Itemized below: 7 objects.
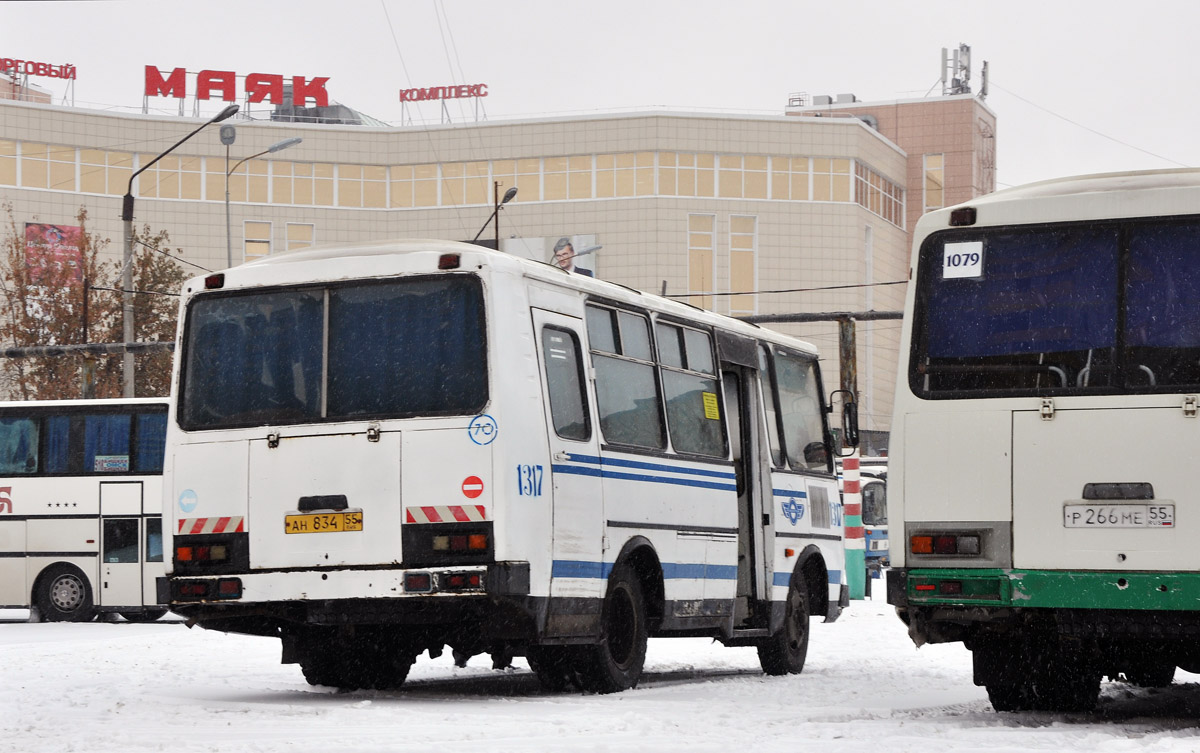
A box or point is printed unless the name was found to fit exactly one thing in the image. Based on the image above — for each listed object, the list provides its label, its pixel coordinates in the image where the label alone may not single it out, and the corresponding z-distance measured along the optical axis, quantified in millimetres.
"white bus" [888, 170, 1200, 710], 10805
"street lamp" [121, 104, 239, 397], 37625
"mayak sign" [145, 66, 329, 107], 87500
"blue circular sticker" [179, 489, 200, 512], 13156
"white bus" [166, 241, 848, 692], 12469
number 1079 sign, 11531
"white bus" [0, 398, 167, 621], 28109
